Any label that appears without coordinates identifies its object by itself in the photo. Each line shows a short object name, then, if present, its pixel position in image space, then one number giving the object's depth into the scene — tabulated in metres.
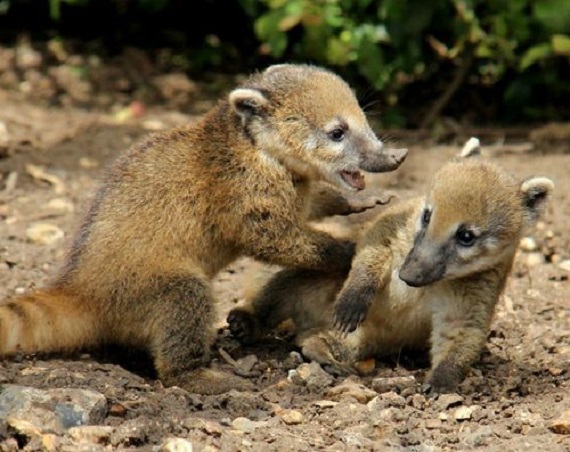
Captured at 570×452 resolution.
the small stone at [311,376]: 12.21
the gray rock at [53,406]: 10.35
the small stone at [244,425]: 10.84
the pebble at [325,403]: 11.58
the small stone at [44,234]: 16.11
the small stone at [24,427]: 10.09
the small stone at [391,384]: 12.04
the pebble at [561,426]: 10.89
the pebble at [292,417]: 11.20
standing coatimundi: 12.15
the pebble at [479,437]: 10.79
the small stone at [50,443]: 9.95
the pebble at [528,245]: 16.67
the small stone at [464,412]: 11.37
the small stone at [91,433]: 10.20
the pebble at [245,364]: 12.62
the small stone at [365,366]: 12.84
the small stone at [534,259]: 16.28
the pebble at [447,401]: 11.56
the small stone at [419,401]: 11.61
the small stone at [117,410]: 10.87
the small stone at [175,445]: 10.13
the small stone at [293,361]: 12.70
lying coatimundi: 12.18
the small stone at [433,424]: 11.17
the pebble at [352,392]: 11.77
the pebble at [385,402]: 11.50
